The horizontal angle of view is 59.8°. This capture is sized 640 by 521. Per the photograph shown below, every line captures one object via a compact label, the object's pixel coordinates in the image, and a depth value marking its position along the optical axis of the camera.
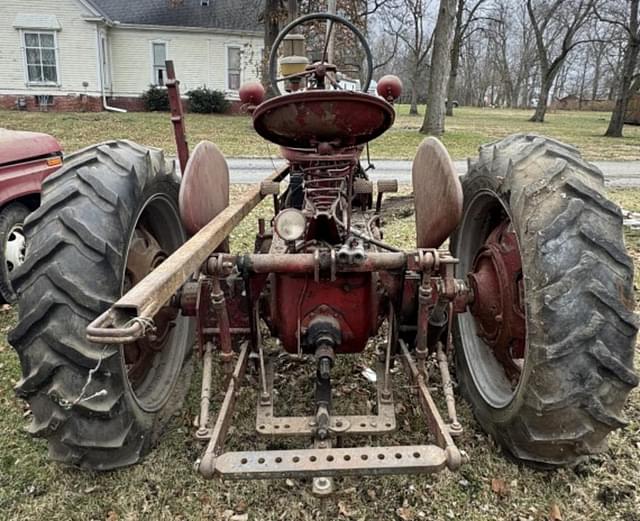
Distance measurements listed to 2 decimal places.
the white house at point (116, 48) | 23.33
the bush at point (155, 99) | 25.27
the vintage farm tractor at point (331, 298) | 2.20
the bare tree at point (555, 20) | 29.91
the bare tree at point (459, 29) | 31.84
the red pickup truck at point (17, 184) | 4.19
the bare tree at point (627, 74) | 23.31
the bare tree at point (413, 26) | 33.18
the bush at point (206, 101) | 25.69
